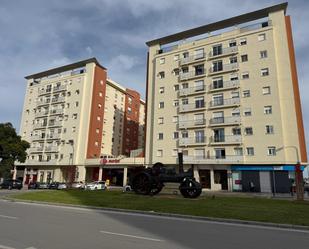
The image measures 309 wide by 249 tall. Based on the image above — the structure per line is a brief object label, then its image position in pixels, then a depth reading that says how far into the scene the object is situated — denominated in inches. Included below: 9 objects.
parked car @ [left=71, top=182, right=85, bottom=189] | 1611.2
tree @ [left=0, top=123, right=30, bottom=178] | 1708.2
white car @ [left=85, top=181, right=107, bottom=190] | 1480.9
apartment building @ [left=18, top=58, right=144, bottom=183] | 2134.6
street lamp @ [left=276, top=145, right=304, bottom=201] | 819.3
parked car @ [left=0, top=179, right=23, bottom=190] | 1547.7
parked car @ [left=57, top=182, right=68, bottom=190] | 1606.4
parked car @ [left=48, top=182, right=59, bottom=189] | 1616.0
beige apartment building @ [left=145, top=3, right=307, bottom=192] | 1403.8
